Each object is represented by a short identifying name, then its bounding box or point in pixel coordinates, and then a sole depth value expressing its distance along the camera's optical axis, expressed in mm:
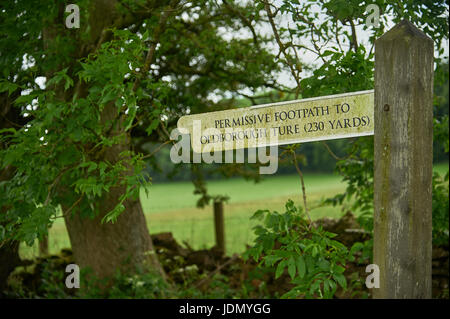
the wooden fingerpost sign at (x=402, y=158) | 2680
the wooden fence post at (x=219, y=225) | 8992
